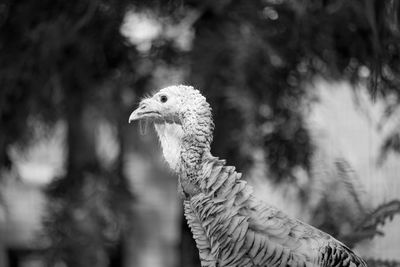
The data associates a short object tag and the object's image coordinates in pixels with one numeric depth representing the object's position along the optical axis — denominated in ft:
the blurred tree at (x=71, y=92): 29.81
